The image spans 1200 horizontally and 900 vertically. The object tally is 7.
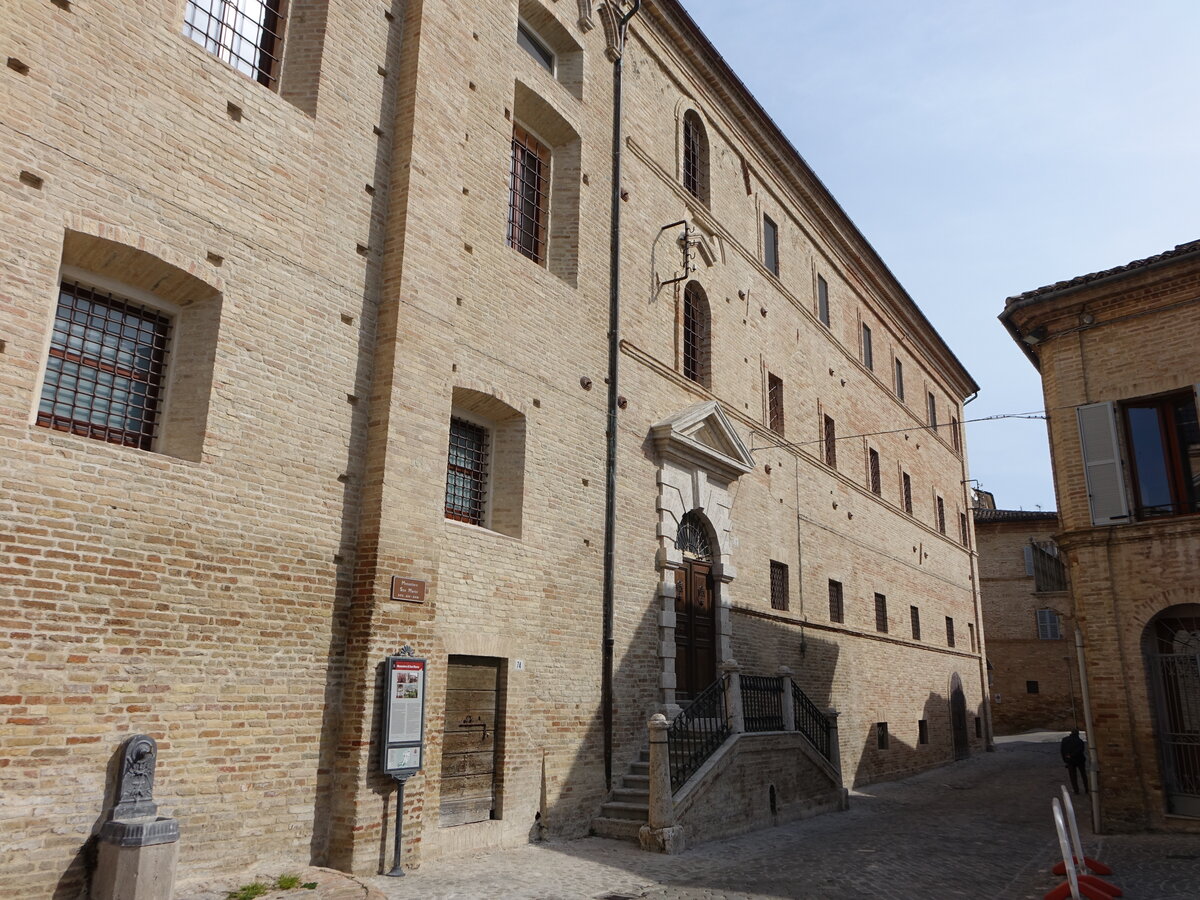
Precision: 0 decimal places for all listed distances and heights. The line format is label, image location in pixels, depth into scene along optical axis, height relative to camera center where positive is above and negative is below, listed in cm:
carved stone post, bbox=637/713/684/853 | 988 -131
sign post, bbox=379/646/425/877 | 792 -34
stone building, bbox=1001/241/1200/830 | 1191 +262
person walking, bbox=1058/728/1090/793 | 1661 -113
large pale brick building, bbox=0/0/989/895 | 648 +251
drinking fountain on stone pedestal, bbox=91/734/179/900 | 580 -110
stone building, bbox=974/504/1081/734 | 3500 +277
